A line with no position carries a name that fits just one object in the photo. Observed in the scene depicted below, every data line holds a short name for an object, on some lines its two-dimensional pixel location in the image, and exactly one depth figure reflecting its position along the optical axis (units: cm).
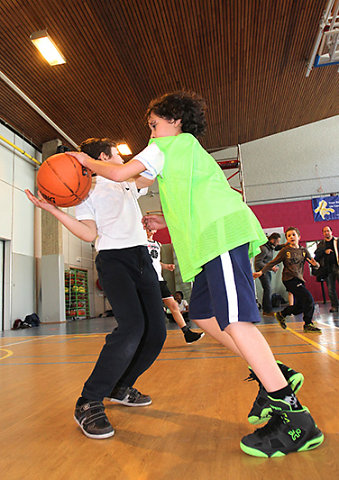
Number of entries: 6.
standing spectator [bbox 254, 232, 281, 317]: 632
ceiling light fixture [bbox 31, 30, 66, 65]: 629
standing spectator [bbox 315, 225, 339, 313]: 680
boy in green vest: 115
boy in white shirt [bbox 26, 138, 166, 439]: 150
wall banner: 1319
